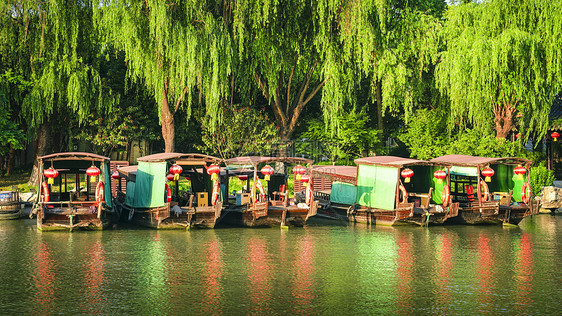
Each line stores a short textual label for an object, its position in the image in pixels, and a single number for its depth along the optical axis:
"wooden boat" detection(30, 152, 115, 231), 22.86
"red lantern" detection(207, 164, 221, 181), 24.03
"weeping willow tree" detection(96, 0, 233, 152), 29.23
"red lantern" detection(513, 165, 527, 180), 27.01
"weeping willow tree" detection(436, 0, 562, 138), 30.94
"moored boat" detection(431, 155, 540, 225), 26.06
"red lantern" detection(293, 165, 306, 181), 25.98
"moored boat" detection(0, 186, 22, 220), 27.20
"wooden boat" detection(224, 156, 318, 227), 24.72
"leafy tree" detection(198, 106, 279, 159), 35.09
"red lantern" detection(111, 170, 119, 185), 29.40
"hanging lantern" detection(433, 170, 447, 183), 26.11
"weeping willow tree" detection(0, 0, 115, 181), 31.94
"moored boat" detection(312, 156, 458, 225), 25.52
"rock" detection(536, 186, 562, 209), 32.03
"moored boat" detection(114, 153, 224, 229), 23.92
